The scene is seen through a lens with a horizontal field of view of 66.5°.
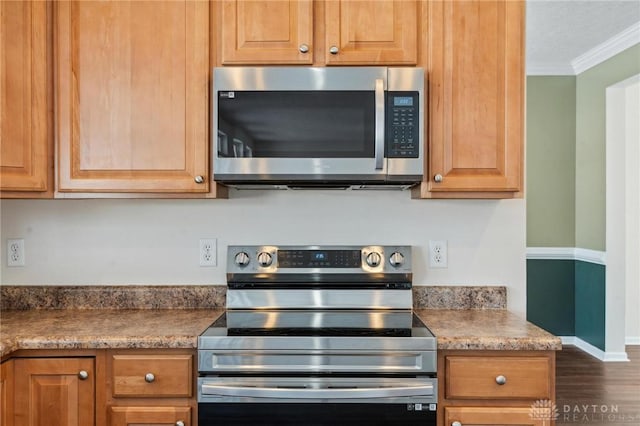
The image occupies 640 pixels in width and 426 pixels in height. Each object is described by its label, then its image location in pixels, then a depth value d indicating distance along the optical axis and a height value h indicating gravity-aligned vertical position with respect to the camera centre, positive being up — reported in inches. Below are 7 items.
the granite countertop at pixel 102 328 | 61.5 -16.1
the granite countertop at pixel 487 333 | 61.1 -16.0
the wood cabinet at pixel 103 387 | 61.6 -22.4
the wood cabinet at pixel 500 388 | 61.2 -22.1
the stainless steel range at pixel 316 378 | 60.0 -20.8
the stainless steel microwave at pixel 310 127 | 68.9 +12.0
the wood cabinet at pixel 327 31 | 70.8 +26.2
